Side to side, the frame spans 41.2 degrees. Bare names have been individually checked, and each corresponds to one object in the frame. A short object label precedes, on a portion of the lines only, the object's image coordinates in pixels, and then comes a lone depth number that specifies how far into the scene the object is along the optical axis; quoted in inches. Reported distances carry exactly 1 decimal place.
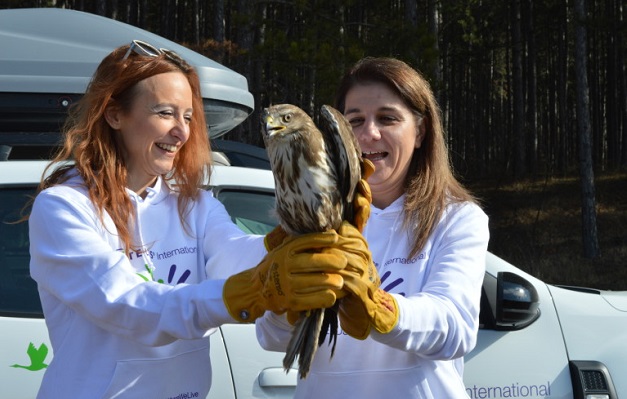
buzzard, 82.1
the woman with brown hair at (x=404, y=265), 85.0
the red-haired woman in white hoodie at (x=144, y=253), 87.4
